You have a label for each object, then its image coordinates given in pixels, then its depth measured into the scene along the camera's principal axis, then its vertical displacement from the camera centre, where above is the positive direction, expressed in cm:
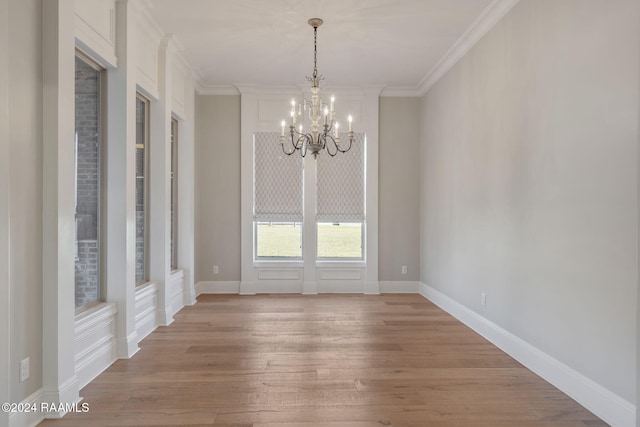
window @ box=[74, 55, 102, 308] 323 +24
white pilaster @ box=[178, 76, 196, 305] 557 +16
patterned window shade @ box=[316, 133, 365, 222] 658 +38
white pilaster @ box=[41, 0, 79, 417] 254 +7
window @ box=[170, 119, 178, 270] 549 +22
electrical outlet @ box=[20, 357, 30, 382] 237 -92
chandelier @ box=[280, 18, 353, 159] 381 +79
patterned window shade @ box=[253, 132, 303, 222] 653 +53
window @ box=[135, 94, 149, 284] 437 +24
